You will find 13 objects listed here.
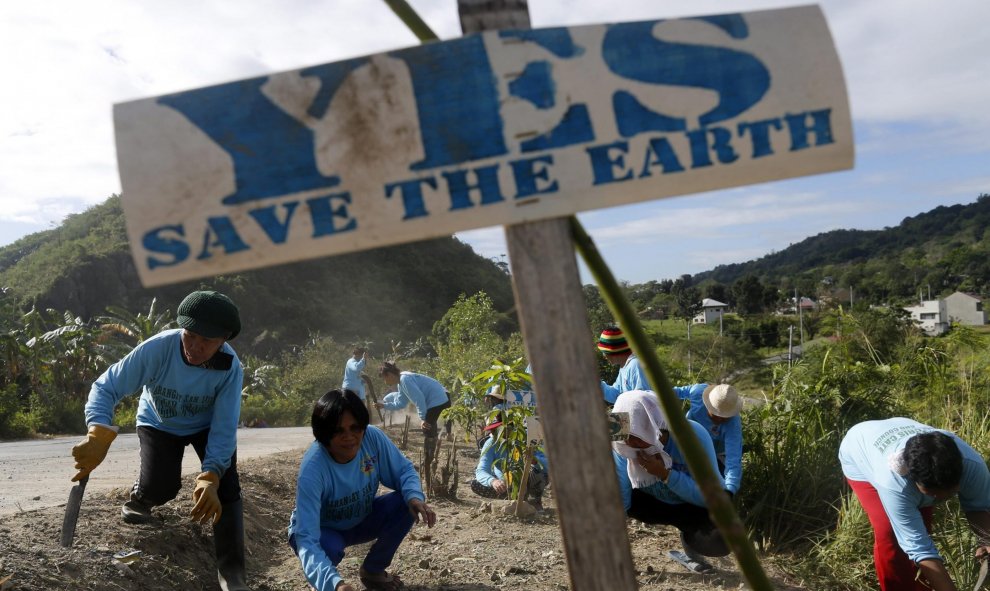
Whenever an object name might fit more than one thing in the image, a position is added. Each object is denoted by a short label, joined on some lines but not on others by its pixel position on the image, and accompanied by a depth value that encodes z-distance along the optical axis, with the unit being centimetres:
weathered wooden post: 144
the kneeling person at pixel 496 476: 546
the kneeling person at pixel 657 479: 382
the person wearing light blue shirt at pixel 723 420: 429
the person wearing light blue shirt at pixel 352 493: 333
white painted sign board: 142
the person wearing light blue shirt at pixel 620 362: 485
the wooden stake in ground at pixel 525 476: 507
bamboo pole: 151
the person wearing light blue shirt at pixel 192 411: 339
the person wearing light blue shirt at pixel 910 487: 316
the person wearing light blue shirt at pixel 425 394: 748
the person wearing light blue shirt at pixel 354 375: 989
